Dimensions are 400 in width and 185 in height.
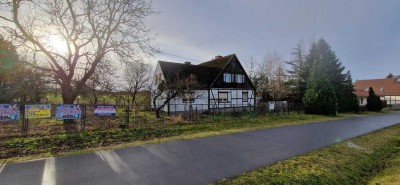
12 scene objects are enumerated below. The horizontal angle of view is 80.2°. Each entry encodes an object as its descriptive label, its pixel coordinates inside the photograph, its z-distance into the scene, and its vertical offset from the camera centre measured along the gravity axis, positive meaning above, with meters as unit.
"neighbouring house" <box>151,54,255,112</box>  28.05 +1.77
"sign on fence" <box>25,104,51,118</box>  11.95 -0.76
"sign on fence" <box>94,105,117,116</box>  14.34 -0.86
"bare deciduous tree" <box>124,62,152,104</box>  33.97 +2.08
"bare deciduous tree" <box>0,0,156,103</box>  15.08 +3.46
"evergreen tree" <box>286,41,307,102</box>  39.94 +4.25
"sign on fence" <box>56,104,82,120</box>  12.90 -0.84
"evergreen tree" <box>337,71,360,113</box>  35.25 -0.55
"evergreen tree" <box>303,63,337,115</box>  29.03 +0.03
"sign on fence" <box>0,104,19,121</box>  11.34 -0.78
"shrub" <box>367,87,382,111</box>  40.56 -1.14
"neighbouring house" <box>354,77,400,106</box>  54.89 +1.62
